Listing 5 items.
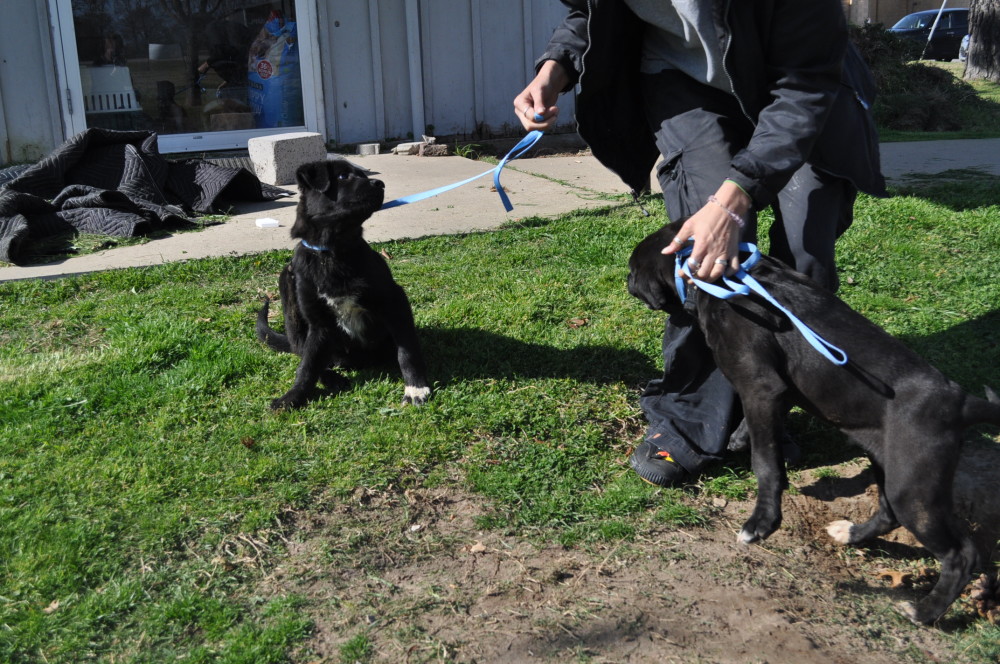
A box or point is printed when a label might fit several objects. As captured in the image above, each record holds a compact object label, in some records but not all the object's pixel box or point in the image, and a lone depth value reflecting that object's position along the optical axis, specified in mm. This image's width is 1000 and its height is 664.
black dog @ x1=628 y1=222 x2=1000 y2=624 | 2812
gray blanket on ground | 6945
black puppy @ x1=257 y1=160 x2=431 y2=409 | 4262
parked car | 30172
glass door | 10227
